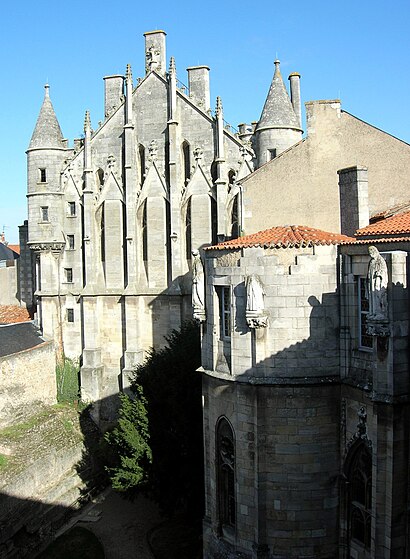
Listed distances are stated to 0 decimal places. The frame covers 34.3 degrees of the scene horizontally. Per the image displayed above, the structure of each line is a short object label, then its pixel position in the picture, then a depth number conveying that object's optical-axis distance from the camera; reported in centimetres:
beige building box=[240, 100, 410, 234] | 2472
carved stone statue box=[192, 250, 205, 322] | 1961
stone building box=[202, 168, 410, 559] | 1681
